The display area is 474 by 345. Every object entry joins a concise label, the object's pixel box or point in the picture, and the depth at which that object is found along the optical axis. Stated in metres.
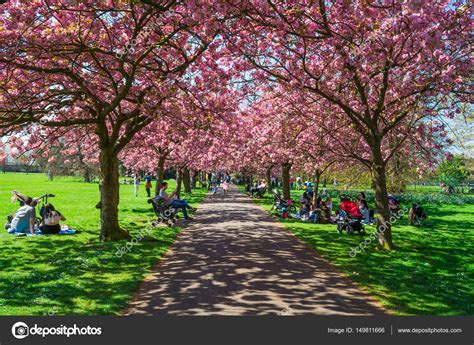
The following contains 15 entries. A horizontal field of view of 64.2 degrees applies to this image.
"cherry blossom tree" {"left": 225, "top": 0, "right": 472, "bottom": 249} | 7.48
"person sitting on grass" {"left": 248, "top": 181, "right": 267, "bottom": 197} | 33.34
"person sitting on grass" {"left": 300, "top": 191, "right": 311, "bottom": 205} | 18.28
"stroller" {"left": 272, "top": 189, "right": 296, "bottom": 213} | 18.89
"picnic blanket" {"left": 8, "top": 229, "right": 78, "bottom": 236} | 11.86
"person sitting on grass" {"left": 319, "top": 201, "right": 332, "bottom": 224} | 16.69
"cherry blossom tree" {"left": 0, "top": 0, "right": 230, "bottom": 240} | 8.24
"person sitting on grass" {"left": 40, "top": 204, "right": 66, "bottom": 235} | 12.20
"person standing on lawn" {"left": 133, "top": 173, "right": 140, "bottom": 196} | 34.11
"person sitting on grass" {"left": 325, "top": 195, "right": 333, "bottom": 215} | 17.23
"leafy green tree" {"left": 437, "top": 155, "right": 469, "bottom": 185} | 54.22
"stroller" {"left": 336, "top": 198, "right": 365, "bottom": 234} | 13.54
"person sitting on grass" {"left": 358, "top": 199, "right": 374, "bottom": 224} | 16.49
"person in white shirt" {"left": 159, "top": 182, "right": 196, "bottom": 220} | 16.03
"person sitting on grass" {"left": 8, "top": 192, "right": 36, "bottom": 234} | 12.02
